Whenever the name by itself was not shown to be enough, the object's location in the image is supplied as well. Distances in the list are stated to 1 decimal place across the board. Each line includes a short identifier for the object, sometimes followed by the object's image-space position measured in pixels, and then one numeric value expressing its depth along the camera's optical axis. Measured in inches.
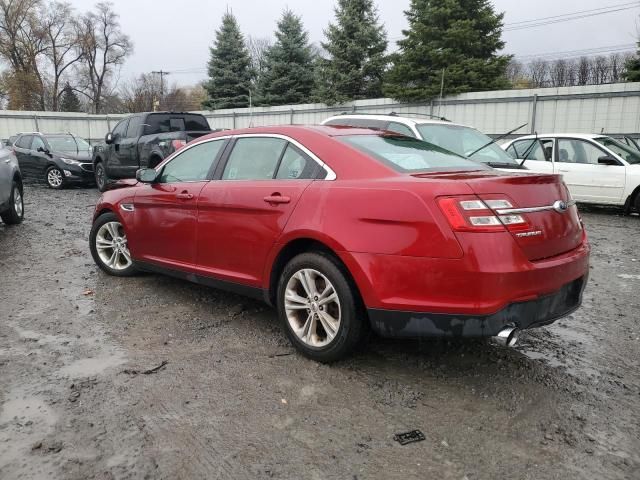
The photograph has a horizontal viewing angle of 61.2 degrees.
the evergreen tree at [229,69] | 1375.5
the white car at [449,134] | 311.6
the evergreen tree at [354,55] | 1083.3
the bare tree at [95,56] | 2087.8
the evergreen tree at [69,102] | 2315.5
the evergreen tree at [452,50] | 952.9
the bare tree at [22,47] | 1824.6
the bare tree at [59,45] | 1952.4
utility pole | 2663.4
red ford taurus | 113.5
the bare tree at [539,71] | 2426.1
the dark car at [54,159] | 582.2
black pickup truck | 465.4
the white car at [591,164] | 388.8
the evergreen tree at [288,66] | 1254.9
